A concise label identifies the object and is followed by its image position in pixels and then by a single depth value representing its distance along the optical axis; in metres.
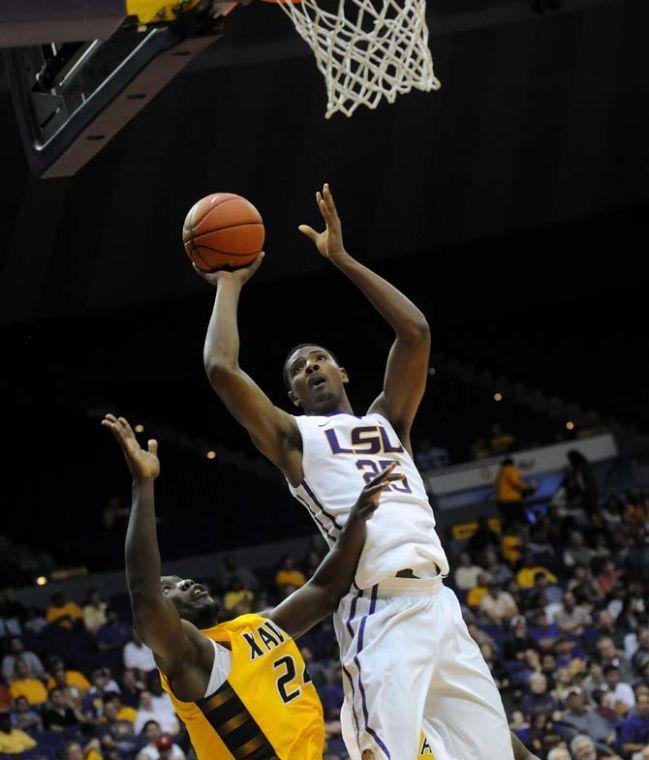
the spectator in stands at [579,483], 16.97
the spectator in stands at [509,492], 17.14
